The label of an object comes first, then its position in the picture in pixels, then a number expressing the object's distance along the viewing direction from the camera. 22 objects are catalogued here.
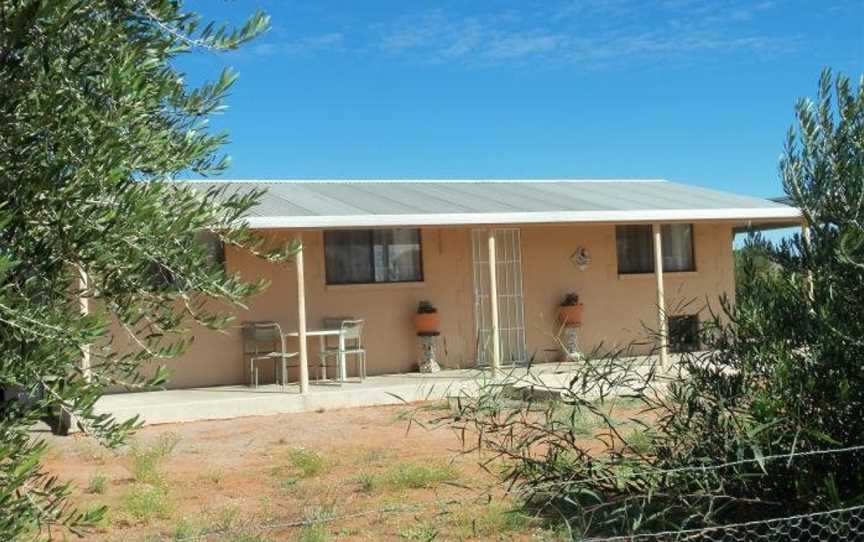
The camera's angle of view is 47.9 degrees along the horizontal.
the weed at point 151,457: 8.45
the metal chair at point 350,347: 13.59
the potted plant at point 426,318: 14.76
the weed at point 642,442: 6.29
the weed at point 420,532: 6.43
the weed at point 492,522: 6.45
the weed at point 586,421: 8.68
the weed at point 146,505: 7.06
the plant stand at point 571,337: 15.81
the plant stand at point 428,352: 14.86
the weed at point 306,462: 8.57
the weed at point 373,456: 9.09
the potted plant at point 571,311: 15.80
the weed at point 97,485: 8.01
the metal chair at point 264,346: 13.35
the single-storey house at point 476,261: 13.86
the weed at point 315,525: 6.18
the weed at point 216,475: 8.51
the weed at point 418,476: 7.89
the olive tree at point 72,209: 2.52
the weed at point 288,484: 7.99
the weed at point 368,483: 7.82
